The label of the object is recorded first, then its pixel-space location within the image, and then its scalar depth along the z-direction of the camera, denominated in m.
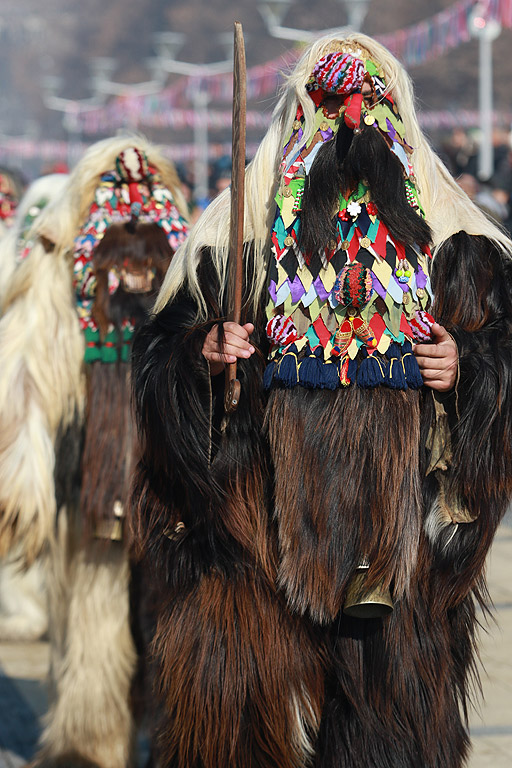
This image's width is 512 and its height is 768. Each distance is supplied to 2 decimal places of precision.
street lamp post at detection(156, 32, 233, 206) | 48.37
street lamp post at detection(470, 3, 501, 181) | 21.70
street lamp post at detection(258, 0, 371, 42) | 27.04
